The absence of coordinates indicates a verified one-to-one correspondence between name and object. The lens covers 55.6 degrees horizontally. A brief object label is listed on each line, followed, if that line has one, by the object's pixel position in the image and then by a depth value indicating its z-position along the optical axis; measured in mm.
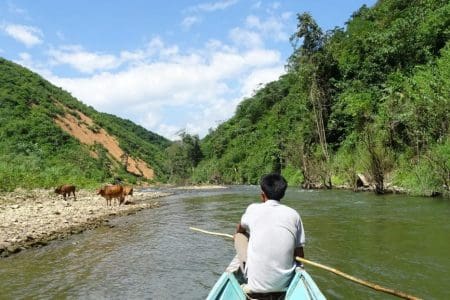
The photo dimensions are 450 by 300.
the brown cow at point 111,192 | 21703
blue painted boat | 4555
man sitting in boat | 4605
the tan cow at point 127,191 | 23988
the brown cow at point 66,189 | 24641
